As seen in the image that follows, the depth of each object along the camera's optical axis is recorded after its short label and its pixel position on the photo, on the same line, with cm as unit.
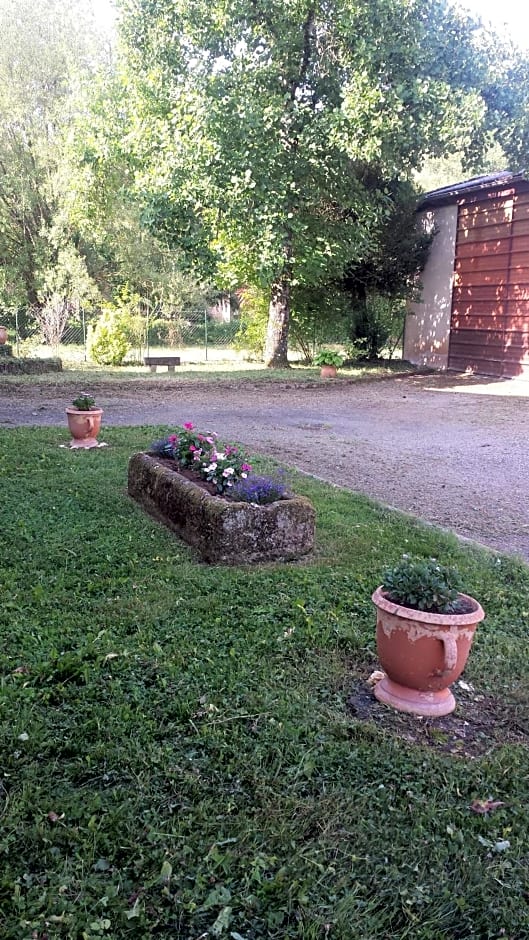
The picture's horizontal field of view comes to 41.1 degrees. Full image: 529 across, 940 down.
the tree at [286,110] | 1297
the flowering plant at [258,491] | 433
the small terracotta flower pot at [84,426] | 717
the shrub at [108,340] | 1698
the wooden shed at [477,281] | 1571
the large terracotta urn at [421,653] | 263
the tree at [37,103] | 1939
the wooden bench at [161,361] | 1686
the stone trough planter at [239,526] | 412
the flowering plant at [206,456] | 457
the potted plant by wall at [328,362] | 1539
